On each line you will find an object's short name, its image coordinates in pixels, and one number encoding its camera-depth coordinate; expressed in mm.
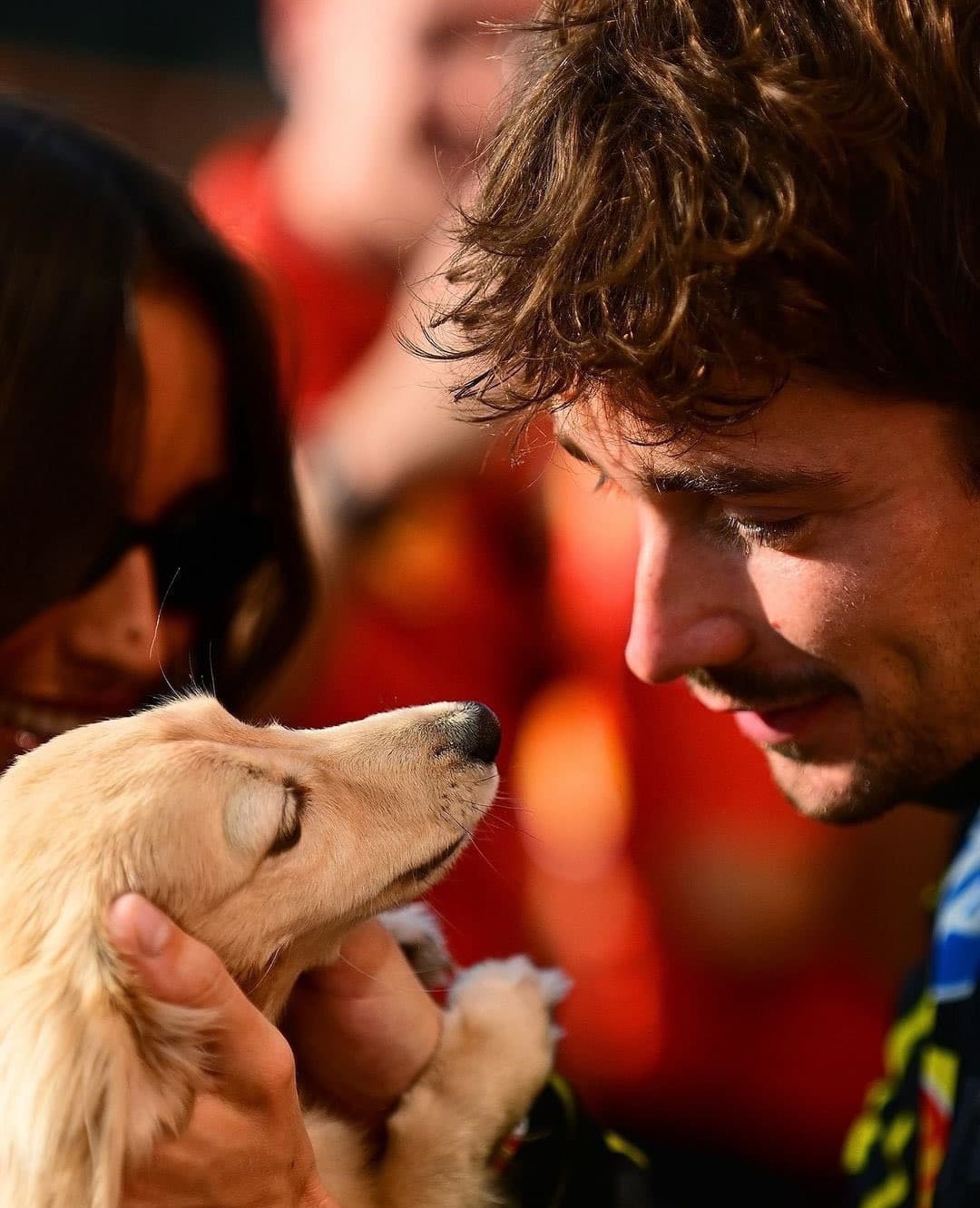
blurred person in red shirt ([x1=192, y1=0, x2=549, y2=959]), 2267
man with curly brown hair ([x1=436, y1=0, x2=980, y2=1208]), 1952
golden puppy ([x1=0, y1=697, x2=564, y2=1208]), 1934
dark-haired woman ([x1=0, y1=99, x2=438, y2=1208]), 2040
